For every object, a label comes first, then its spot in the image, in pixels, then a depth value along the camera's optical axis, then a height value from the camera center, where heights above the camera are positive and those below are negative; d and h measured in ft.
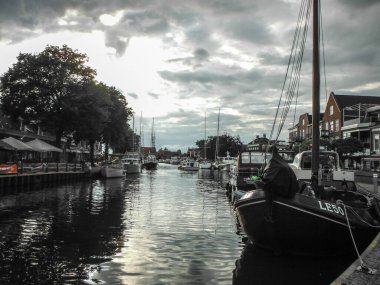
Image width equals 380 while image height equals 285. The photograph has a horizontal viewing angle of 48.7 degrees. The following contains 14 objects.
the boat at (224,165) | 255.09 -3.79
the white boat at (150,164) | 322.86 -5.21
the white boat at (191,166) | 315.58 -6.05
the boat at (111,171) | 173.27 -5.74
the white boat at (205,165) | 312.68 -5.06
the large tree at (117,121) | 205.16 +18.43
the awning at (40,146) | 146.61 +3.93
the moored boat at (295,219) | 36.40 -5.39
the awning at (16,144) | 126.11 +3.99
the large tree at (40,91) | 154.40 +24.63
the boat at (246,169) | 76.59 -2.14
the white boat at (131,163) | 227.40 -2.93
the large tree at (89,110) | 156.25 +17.85
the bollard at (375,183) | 79.90 -4.59
